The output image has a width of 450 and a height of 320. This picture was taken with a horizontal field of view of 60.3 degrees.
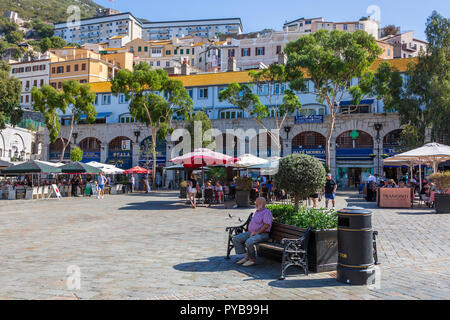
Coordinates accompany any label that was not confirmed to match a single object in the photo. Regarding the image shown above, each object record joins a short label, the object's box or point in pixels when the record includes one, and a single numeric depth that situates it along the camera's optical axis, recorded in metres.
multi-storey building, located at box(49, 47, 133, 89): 65.00
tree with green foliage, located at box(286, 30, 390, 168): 26.59
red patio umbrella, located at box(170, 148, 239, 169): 17.81
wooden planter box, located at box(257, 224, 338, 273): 5.90
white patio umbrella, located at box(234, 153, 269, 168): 18.81
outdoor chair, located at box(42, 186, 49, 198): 24.77
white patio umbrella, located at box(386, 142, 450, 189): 16.72
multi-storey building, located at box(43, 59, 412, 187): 36.69
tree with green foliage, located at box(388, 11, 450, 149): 29.28
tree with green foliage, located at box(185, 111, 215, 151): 38.34
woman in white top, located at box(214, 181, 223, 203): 19.25
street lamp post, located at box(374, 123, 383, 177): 35.84
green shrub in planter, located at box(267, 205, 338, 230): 6.09
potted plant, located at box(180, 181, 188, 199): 22.36
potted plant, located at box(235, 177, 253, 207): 17.39
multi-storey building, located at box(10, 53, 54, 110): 69.50
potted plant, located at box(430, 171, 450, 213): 14.38
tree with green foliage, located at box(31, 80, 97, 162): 35.28
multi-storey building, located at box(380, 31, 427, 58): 75.12
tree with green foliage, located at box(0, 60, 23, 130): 37.09
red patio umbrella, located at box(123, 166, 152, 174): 32.16
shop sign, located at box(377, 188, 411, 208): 16.91
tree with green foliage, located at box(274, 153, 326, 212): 7.40
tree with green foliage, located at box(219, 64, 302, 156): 30.14
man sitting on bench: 6.51
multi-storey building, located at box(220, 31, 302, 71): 64.31
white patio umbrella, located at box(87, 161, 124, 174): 29.79
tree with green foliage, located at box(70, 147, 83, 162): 38.09
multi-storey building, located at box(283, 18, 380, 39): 77.44
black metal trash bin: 5.29
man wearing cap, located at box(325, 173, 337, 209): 16.29
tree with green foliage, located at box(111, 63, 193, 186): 34.47
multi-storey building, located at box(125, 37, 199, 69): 88.88
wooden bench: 5.71
